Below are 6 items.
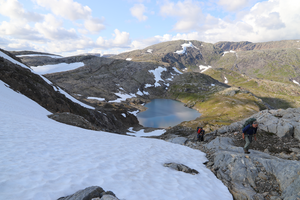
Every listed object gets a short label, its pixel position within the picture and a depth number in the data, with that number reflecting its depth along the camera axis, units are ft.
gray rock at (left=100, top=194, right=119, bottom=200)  17.87
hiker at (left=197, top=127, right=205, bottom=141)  77.44
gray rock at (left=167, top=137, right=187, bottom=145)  79.71
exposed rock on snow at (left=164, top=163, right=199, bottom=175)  36.94
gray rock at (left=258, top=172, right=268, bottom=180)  33.04
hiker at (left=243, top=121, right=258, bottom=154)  46.03
